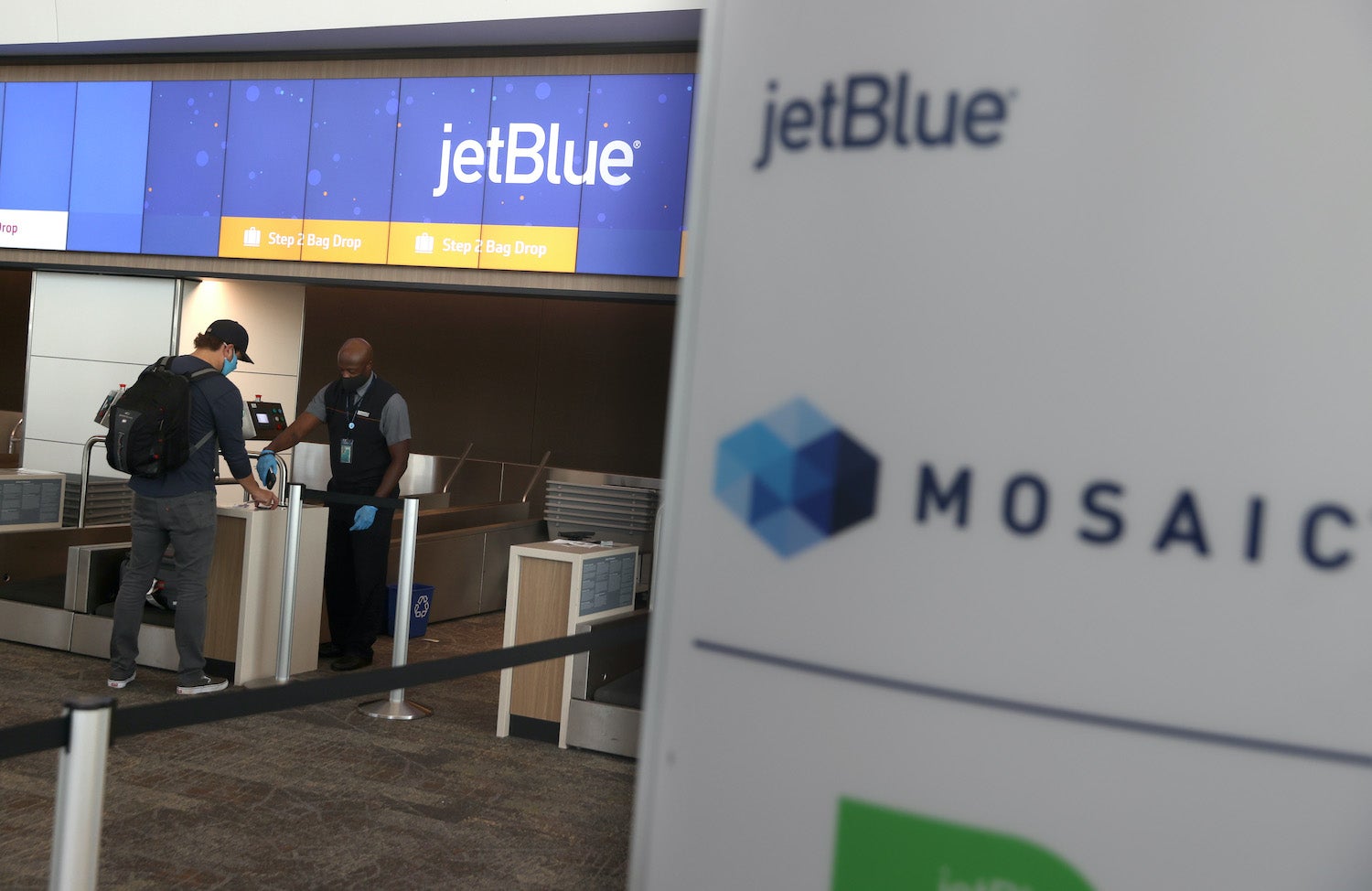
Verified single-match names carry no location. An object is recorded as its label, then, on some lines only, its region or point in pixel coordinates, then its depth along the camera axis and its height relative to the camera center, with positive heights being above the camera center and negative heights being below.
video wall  6.73 +1.40
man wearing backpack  5.00 -0.59
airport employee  5.92 -0.43
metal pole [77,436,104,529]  6.60 -0.60
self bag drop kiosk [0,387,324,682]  5.41 -1.06
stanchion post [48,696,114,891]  1.71 -0.63
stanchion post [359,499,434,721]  5.08 -0.97
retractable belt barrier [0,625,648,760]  1.68 -0.51
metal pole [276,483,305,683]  5.23 -0.85
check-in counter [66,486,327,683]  5.38 -1.01
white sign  0.95 +0.00
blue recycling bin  6.84 -1.22
